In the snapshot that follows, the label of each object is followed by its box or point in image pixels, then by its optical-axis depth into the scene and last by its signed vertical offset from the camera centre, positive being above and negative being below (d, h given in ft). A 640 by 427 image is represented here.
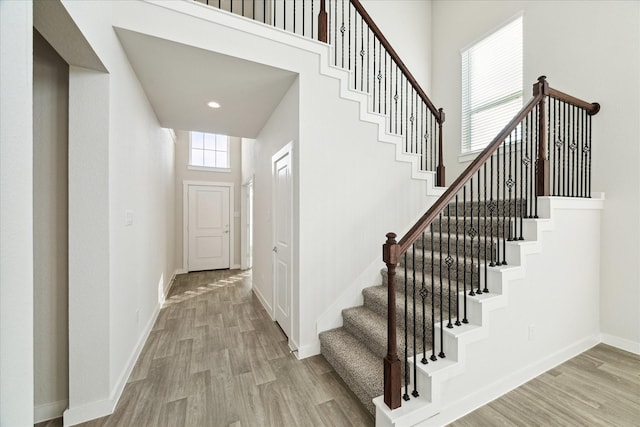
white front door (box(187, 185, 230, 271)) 19.81 -1.22
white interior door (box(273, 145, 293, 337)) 9.05 -0.83
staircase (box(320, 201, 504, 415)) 6.26 -3.21
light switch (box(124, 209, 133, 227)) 7.11 -0.16
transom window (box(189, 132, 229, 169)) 20.03 +4.79
